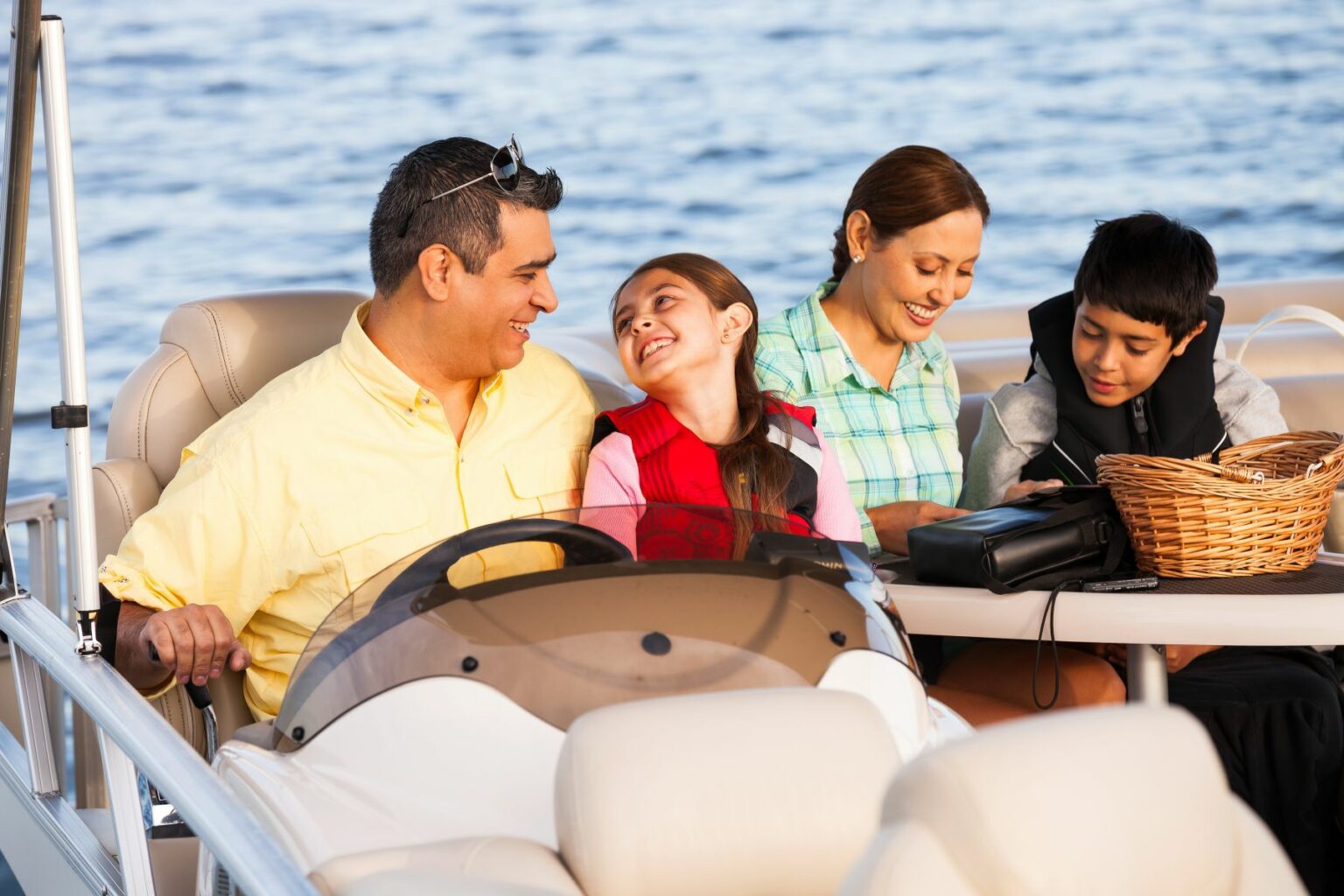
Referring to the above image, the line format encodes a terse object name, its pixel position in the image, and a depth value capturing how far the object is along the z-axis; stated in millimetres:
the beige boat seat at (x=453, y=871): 2810
